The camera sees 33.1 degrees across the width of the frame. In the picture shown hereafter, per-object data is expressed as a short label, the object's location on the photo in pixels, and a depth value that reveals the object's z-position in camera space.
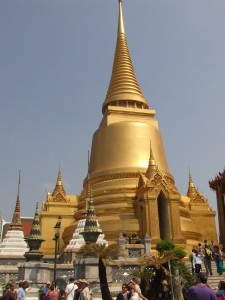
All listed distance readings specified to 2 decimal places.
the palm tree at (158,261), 10.10
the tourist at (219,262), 14.74
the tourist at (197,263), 13.22
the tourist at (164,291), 8.23
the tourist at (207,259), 14.34
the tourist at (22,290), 7.64
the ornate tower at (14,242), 22.36
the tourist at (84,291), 6.25
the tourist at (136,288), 6.70
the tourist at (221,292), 5.66
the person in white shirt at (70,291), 7.82
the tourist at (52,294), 7.52
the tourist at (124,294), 6.95
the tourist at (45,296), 7.66
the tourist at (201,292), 4.57
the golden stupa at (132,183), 22.33
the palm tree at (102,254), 8.83
